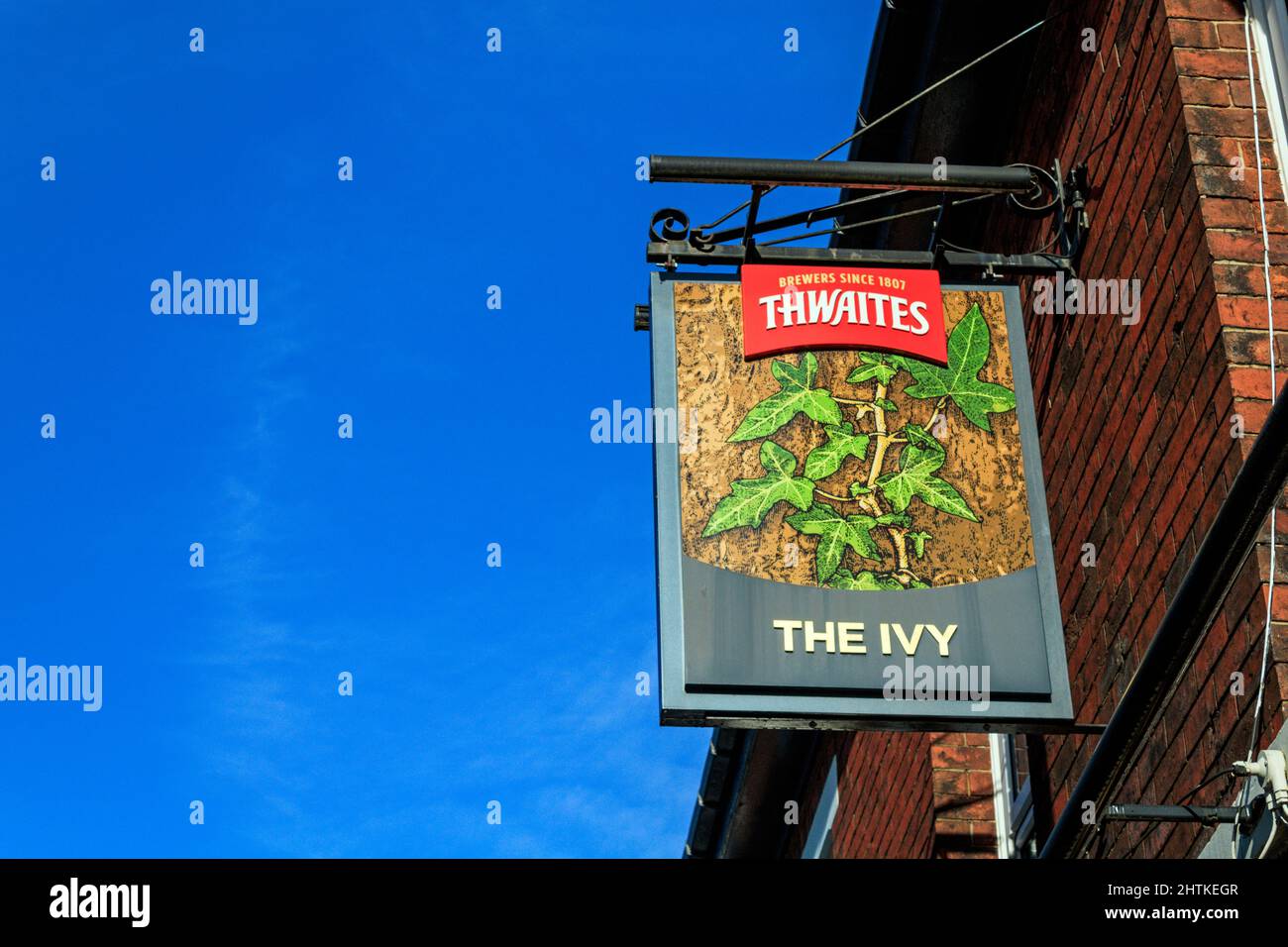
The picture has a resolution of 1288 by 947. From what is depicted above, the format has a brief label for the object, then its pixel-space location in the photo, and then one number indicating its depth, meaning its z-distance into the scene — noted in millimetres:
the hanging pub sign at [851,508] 5348
